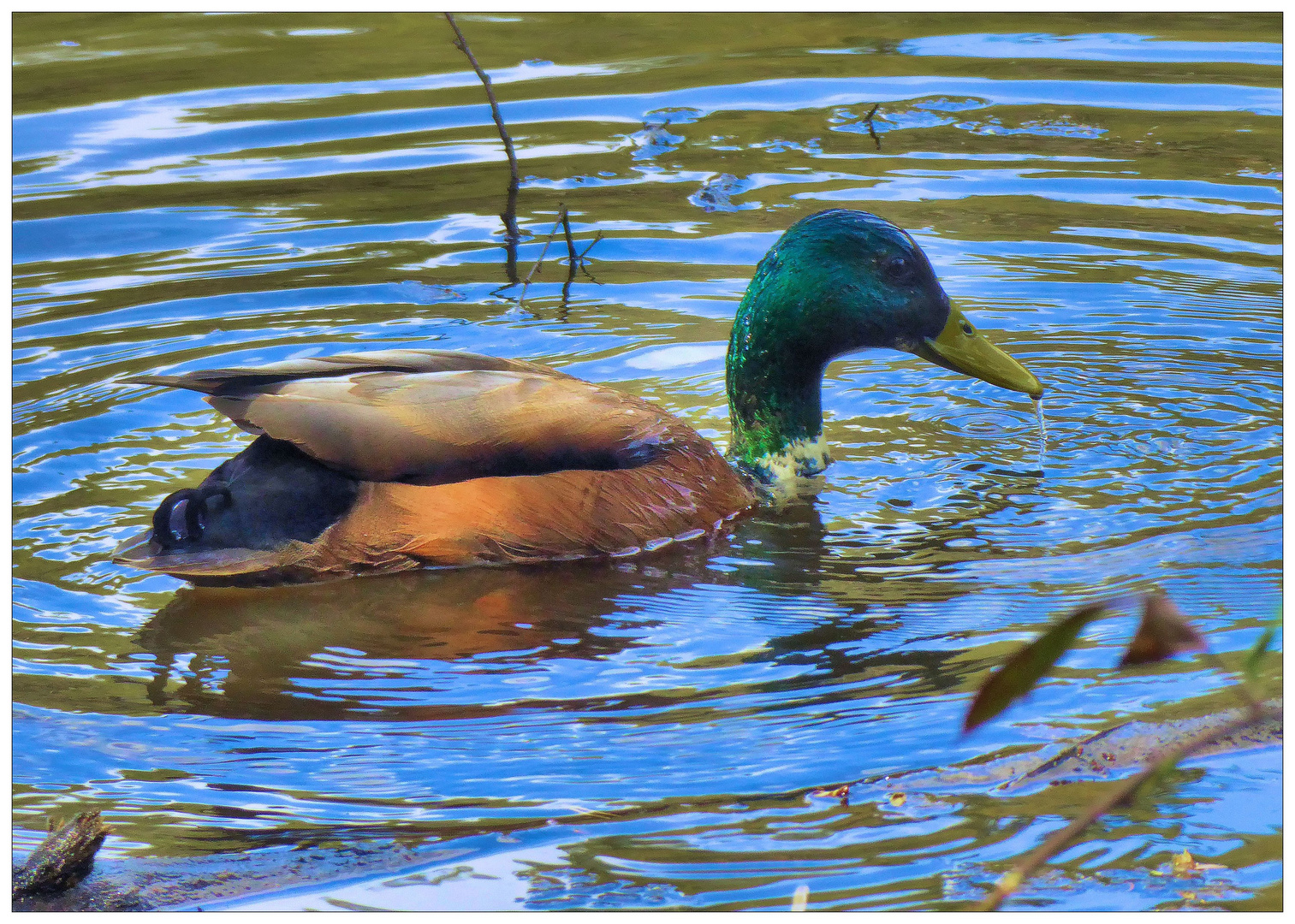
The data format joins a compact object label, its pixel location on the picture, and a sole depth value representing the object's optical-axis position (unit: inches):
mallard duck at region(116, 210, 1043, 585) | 369.7
